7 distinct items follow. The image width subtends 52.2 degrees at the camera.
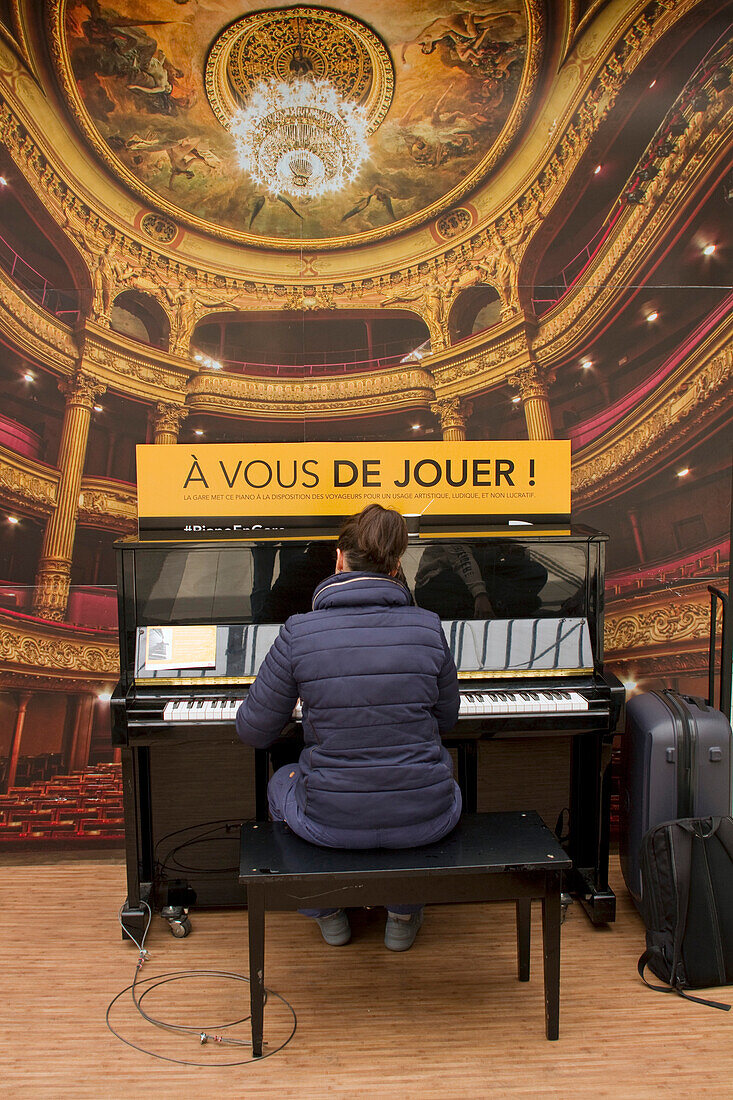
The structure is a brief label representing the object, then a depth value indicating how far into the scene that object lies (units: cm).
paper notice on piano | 250
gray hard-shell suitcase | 249
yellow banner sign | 276
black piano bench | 189
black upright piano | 244
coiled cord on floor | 200
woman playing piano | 190
